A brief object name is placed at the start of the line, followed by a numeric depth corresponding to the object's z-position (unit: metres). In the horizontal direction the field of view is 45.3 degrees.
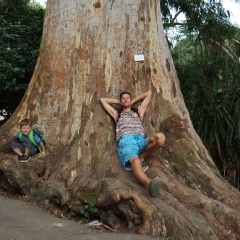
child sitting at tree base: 4.01
